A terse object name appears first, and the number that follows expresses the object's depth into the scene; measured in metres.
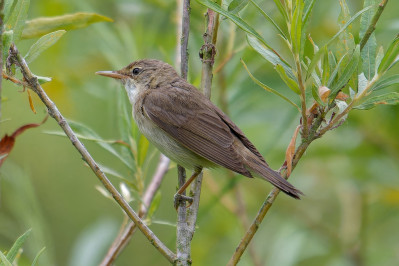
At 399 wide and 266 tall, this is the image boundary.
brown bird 6.30
